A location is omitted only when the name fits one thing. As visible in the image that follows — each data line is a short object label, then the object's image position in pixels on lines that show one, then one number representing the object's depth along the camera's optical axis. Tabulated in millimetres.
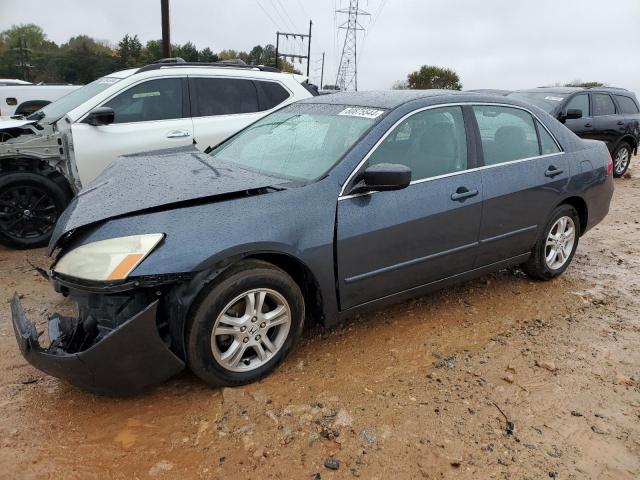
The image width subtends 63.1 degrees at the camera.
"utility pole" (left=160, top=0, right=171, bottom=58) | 16156
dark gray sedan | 2602
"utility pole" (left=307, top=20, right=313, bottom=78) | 57394
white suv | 5375
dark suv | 9797
